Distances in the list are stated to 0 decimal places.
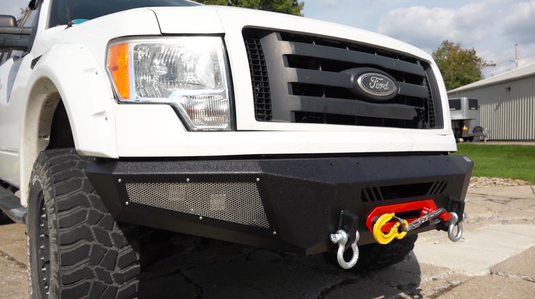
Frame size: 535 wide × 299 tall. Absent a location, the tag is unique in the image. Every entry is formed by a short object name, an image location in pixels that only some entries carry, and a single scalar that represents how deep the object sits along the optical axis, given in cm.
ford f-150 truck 165
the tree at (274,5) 1776
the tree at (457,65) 4606
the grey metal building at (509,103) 2412
